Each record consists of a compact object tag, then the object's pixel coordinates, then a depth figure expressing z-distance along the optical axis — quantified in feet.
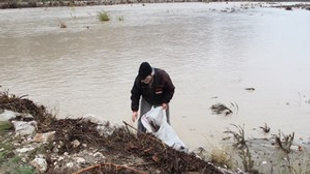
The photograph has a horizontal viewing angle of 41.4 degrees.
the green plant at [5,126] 14.34
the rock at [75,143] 12.88
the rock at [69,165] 11.67
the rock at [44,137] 13.14
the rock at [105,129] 14.06
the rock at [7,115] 15.31
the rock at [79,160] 11.85
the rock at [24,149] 12.57
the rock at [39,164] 11.49
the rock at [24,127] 13.93
